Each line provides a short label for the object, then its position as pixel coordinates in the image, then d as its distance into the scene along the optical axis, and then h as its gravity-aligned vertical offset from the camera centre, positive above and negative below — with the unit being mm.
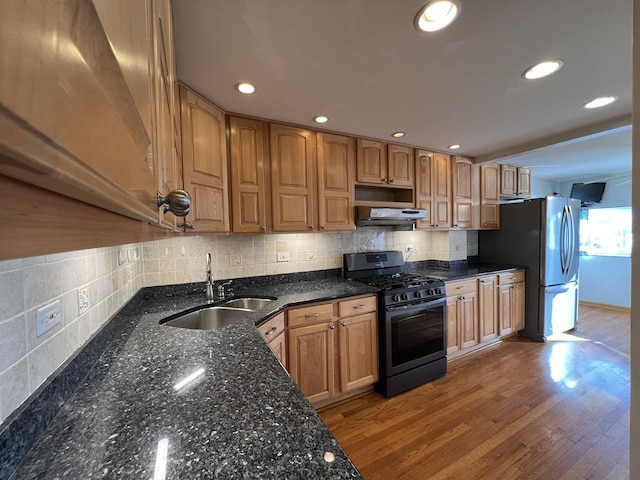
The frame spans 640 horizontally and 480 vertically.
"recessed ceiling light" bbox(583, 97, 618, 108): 1885 +908
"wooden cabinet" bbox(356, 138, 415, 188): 2570 +702
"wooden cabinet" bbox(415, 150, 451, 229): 2914 +495
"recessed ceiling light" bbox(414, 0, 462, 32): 1081 +915
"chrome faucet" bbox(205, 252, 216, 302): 1958 -356
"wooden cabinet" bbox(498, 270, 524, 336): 3186 -859
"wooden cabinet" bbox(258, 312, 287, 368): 1672 -637
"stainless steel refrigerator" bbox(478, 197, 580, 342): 3191 -312
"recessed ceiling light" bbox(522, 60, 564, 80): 1476 +913
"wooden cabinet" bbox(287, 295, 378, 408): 1979 -887
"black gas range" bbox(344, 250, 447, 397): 2285 -858
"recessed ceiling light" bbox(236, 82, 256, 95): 1625 +922
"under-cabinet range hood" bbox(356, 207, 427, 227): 2433 +171
